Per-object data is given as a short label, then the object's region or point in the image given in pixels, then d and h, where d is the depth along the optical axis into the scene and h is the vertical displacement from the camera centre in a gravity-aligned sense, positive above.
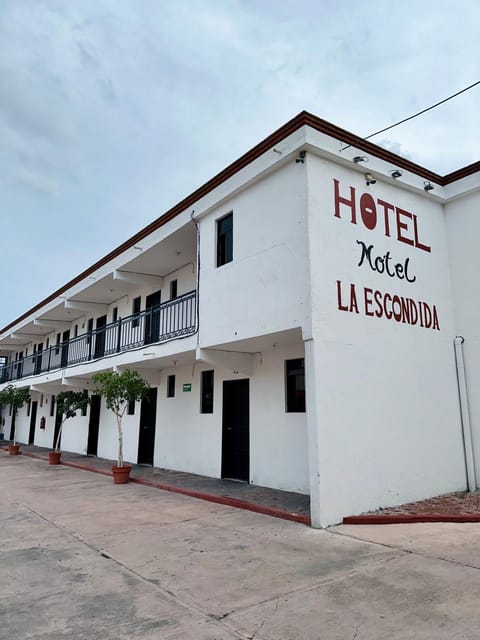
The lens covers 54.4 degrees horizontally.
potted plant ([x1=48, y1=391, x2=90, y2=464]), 16.17 +0.47
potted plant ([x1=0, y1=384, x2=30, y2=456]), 20.75 +0.87
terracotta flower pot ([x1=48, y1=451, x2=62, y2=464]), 16.28 -1.37
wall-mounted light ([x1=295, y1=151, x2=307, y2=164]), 7.74 +4.25
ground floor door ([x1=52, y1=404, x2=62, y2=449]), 22.80 -0.44
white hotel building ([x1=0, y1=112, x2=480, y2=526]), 7.37 +1.73
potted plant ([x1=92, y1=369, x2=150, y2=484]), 11.83 +0.71
